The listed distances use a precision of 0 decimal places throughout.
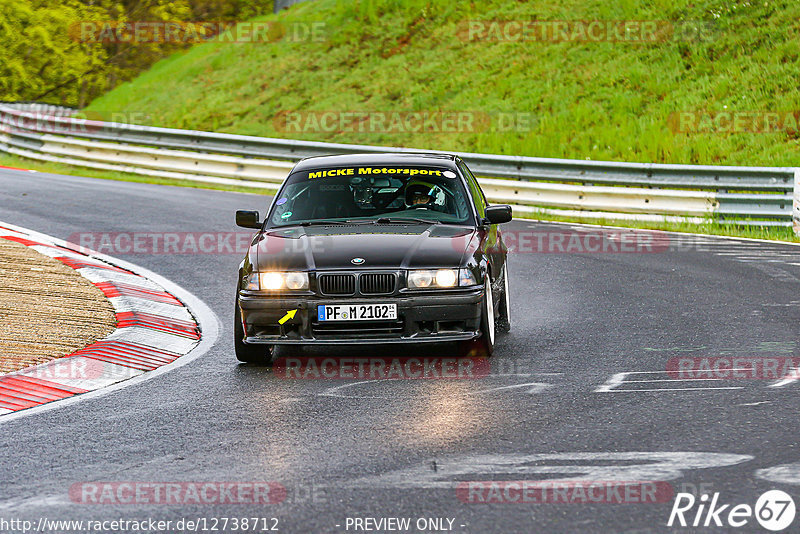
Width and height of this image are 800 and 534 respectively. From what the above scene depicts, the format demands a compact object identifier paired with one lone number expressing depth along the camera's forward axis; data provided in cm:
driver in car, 1889
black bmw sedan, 1614
